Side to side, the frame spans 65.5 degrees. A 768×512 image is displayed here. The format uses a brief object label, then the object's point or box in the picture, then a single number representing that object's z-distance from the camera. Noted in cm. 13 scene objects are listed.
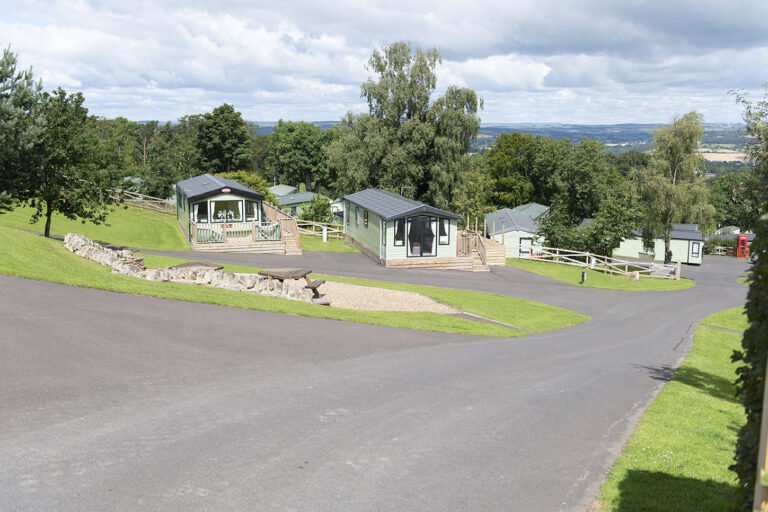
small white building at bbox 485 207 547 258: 5431
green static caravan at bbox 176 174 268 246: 3928
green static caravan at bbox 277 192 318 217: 8538
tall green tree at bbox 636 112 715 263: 5141
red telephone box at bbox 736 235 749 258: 7275
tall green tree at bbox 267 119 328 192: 10362
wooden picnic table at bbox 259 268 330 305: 2296
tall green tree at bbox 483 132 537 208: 8262
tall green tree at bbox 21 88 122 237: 2882
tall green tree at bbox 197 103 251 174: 8469
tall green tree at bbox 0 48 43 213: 2541
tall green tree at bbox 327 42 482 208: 5159
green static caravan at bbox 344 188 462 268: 3725
